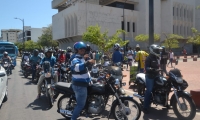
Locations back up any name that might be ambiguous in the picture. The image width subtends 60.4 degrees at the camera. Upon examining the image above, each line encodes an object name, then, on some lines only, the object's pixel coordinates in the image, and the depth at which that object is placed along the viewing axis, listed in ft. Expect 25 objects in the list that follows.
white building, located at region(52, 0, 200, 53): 97.37
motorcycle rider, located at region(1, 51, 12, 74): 38.29
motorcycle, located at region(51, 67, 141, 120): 12.40
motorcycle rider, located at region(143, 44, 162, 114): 14.63
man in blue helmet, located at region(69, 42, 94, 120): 11.38
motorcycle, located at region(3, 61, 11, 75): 37.86
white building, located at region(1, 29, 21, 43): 363.46
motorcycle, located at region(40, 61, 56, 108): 17.53
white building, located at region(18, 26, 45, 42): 256.34
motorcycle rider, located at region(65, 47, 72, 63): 32.61
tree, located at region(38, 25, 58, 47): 147.26
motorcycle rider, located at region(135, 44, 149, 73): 23.51
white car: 15.19
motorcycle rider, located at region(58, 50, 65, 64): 30.33
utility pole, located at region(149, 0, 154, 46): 22.58
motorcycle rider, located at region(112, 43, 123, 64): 25.04
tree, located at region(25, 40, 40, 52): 151.54
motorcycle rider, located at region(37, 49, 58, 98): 20.57
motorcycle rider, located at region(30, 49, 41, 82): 29.97
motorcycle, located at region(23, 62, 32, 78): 35.64
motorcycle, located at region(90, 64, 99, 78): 20.67
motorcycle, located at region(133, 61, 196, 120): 13.22
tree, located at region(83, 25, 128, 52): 48.48
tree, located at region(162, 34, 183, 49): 94.05
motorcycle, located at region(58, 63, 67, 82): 25.25
